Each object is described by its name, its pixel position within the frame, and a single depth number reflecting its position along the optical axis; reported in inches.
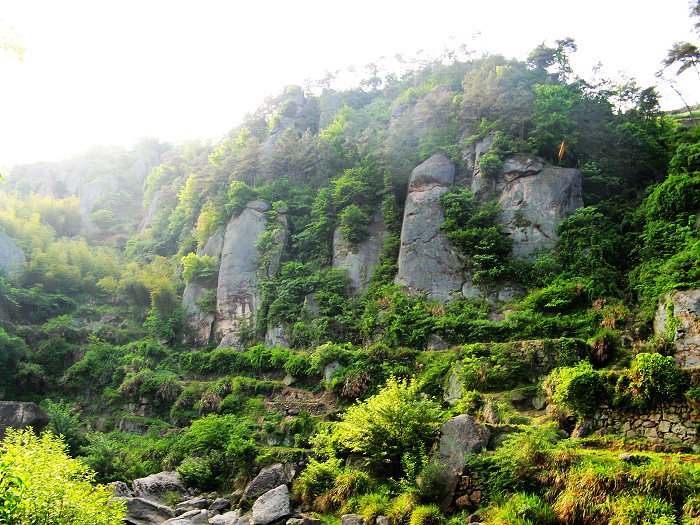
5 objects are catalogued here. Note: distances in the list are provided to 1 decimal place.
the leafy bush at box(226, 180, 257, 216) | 1159.0
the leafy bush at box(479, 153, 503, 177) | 914.1
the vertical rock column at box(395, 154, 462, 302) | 829.2
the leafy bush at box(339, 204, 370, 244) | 986.1
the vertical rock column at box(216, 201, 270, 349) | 1016.2
